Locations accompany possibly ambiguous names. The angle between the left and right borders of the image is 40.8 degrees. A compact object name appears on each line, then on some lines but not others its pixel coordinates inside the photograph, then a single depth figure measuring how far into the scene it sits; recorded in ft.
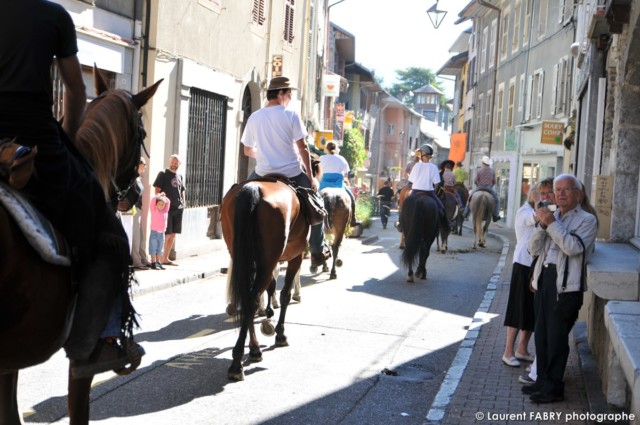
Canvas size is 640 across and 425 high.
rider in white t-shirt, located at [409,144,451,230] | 49.93
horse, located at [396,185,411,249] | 58.08
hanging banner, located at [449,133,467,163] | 155.74
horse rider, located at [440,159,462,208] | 80.23
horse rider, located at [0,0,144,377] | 12.78
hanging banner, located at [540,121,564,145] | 83.25
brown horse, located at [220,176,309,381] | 24.44
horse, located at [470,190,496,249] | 74.84
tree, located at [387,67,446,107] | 451.12
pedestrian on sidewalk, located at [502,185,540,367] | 26.08
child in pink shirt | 48.03
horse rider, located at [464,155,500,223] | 77.77
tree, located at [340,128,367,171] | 167.84
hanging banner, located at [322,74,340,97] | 118.73
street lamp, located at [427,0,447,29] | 70.69
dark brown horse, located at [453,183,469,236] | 87.86
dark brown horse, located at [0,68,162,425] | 11.99
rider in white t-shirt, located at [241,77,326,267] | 28.50
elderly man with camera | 21.75
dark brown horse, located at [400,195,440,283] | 48.29
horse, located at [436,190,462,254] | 77.71
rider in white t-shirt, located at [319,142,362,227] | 51.37
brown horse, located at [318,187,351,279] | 50.14
